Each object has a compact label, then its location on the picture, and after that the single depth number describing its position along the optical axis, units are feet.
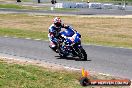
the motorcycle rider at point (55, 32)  56.65
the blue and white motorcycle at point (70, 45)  53.98
